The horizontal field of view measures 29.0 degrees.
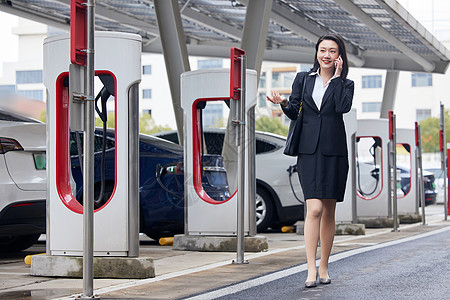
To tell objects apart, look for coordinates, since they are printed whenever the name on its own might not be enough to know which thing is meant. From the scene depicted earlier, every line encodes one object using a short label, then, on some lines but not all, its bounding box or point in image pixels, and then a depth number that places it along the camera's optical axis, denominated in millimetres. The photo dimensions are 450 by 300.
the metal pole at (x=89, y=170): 5656
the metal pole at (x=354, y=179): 13305
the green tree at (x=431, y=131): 63906
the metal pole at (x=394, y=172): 14172
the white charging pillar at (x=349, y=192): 13273
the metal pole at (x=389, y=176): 15367
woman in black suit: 6180
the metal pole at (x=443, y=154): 19797
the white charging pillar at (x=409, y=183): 17578
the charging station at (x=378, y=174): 16219
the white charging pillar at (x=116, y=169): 7137
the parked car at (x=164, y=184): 10188
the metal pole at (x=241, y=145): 8500
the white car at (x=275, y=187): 13109
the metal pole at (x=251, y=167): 9703
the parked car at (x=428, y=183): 20703
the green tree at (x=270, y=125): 73725
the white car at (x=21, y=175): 8031
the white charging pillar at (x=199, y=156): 9797
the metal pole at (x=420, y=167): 16172
